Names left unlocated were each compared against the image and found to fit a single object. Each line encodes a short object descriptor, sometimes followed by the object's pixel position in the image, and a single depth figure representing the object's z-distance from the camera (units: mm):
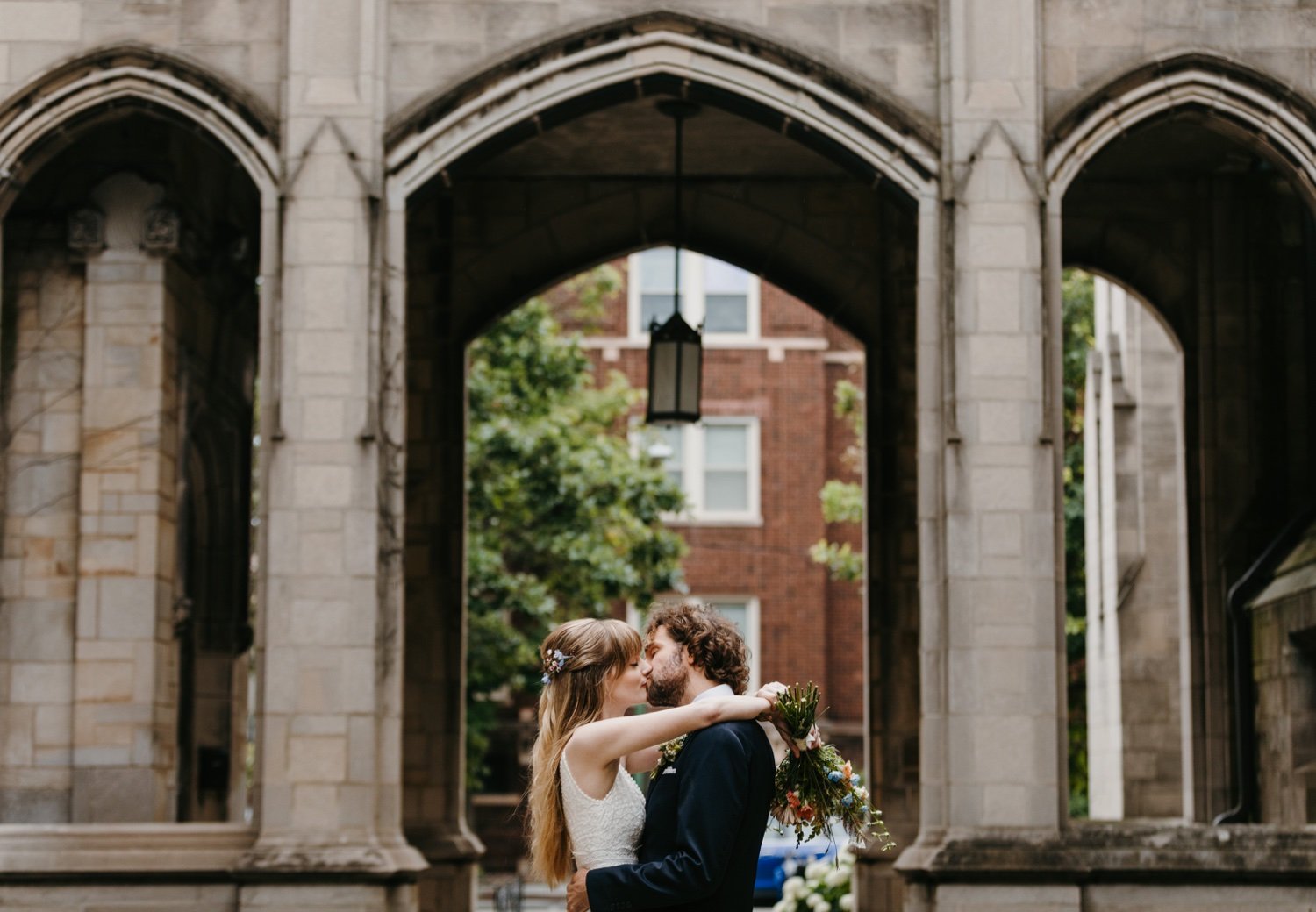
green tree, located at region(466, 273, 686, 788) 27266
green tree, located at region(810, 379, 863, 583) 30594
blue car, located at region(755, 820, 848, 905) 27984
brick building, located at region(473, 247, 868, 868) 39219
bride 5980
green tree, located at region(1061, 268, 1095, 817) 29906
